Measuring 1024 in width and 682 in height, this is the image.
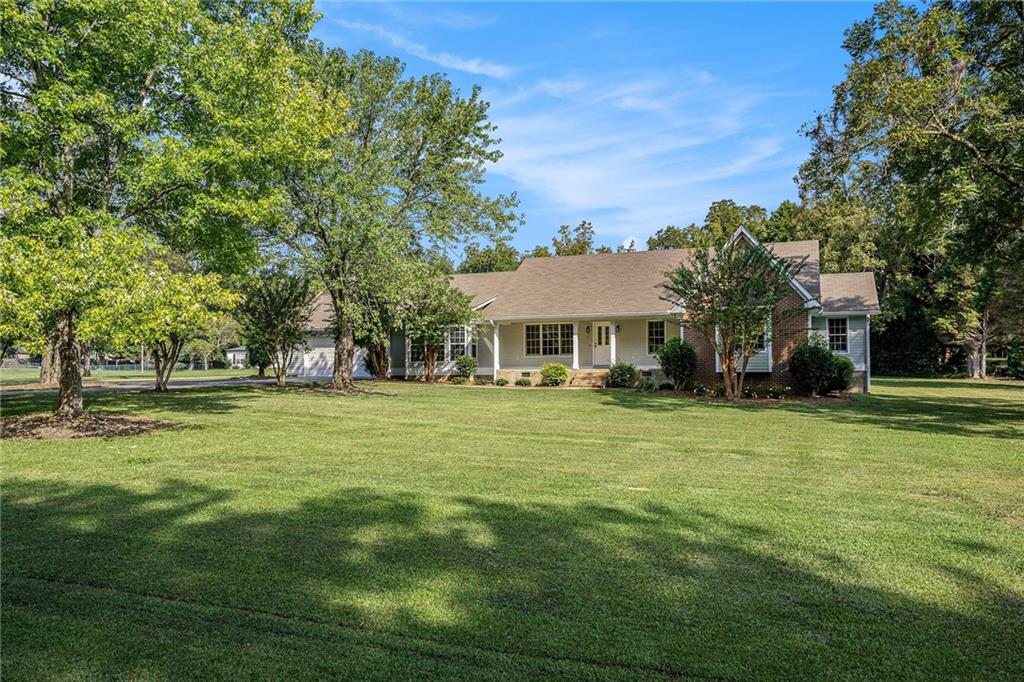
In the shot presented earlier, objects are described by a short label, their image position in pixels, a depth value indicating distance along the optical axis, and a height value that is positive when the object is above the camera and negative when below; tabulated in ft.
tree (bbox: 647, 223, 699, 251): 178.81 +30.49
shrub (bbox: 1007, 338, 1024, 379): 109.60 -3.97
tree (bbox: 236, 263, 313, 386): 75.66 +5.30
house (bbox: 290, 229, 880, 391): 75.72 +3.12
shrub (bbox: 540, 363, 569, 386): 84.23 -3.87
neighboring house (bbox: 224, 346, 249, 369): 192.44 -1.20
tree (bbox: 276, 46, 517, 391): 61.98 +16.98
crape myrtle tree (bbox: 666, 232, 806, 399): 61.11 +4.45
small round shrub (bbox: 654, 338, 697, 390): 72.18 -2.15
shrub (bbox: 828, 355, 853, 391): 68.39 -3.77
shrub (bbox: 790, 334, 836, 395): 67.56 -2.81
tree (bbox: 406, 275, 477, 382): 85.20 +4.85
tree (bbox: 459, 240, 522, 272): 169.89 +23.63
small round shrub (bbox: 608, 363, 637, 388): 80.79 -4.04
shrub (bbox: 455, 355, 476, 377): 92.02 -2.51
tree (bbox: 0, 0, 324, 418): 33.60 +13.57
